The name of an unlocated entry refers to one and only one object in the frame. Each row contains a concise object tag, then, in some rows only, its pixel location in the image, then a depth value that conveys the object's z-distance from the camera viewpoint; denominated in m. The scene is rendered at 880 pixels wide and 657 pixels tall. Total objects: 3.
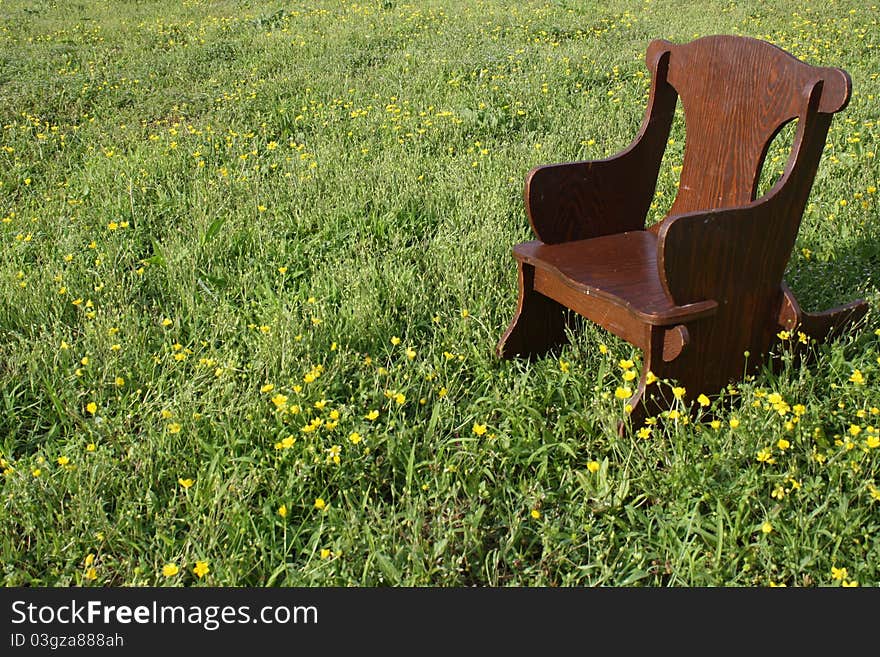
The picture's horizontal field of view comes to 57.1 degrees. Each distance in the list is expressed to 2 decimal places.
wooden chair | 2.59
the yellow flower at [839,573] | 2.07
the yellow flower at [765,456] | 2.38
